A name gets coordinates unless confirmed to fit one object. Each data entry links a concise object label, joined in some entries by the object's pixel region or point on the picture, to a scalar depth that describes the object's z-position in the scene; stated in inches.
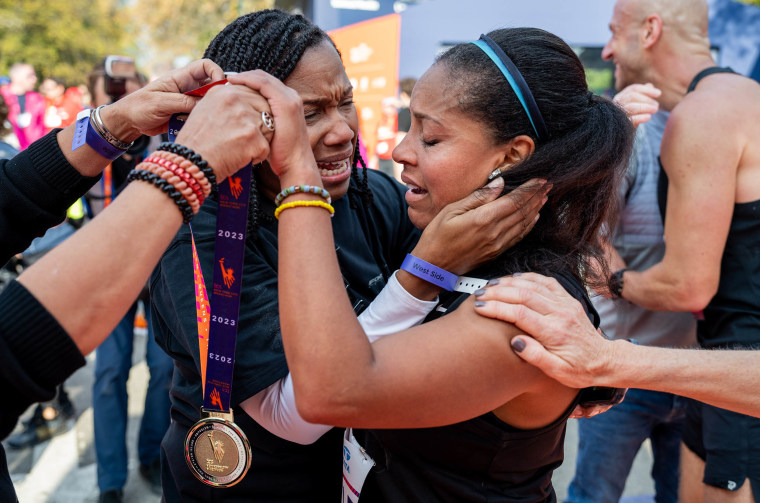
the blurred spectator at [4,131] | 177.2
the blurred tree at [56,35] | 1119.0
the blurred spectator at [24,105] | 400.8
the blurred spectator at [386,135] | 302.2
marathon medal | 59.1
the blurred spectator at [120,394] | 150.9
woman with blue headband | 51.1
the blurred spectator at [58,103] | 372.8
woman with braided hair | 62.4
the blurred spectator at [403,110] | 296.9
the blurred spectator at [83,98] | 466.0
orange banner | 324.7
